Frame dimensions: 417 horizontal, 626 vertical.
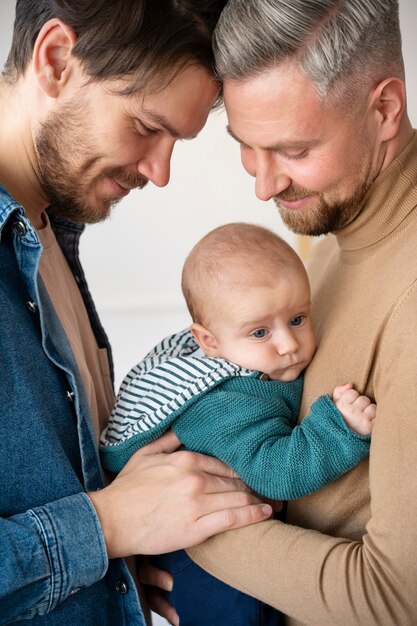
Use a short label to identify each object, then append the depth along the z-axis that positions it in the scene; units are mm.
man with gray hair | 1351
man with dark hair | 1485
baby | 1527
